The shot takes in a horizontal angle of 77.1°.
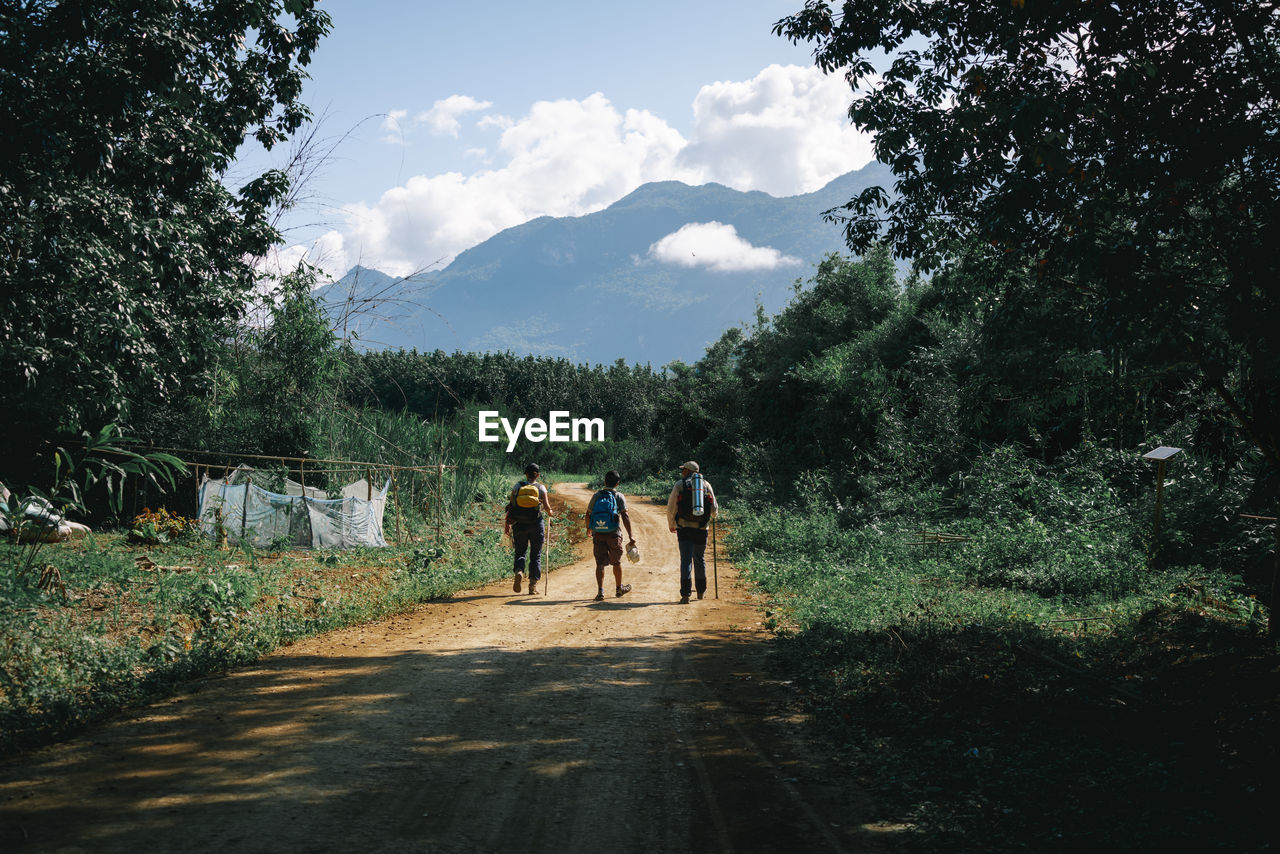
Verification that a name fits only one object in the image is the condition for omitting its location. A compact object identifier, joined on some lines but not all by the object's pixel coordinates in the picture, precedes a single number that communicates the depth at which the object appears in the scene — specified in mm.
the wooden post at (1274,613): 7176
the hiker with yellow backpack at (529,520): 12195
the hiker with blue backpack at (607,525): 11836
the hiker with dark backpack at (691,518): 11711
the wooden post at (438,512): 17592
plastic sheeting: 16438
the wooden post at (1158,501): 12797
